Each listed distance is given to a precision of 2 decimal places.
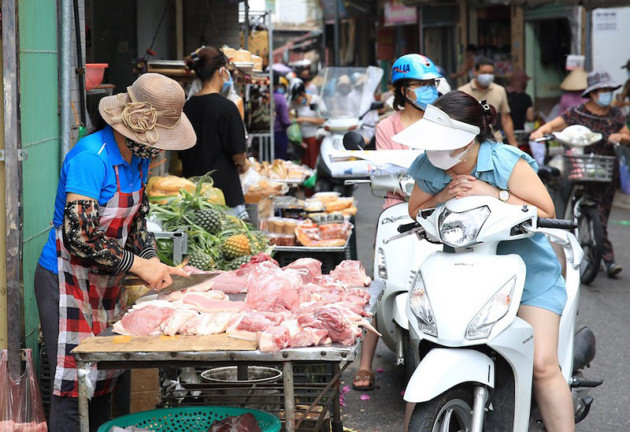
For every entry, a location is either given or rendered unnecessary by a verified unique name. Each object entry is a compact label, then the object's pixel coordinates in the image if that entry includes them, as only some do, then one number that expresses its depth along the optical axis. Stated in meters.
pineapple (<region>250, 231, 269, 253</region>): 6.58
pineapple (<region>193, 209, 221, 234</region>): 6.52
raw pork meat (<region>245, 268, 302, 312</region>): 4.09
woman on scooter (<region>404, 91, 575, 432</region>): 4.05
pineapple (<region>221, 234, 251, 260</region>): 6.37
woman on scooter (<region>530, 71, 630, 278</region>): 9.49
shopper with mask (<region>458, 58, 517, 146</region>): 12.40
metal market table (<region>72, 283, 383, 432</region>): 3.49
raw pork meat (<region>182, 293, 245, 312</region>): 4.10
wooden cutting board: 3.49
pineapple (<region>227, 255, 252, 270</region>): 6.28
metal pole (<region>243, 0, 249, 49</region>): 12.22
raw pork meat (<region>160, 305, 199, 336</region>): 3.72
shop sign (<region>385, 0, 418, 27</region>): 25.25
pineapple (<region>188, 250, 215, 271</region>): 6.13
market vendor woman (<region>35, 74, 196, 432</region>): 3.95
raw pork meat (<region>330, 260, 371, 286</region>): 4.64
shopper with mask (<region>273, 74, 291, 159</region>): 16.36
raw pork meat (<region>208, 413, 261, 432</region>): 3.97
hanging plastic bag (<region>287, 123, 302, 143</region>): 17.52
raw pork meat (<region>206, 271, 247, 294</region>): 4.54
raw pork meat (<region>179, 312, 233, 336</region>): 3.73
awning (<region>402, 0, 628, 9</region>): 14.15
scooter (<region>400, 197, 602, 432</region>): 3.81
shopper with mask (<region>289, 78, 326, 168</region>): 17.16
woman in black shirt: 7.27
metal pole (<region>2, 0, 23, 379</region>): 4.35
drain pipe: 5.16
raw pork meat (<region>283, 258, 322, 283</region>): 4.66
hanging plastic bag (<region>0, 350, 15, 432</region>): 4.29
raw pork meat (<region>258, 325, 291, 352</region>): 3.47
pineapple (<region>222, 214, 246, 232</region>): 6.65
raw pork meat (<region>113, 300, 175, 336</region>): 3.74
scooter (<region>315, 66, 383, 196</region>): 11.93
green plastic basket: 4.11
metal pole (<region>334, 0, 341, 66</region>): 31.02
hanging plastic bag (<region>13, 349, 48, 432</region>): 4.36
